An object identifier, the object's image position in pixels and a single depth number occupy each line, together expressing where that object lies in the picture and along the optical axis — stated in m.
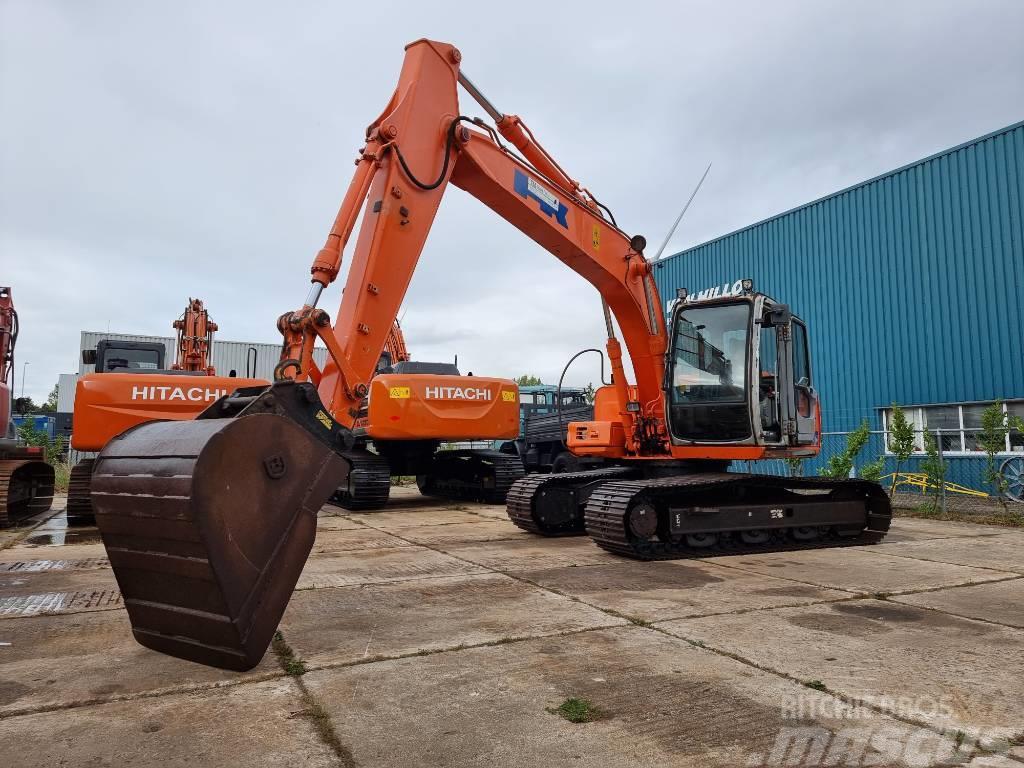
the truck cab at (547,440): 15.10
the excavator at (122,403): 8.21
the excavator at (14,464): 9.16
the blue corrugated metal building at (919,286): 12.25
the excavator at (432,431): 9.98
